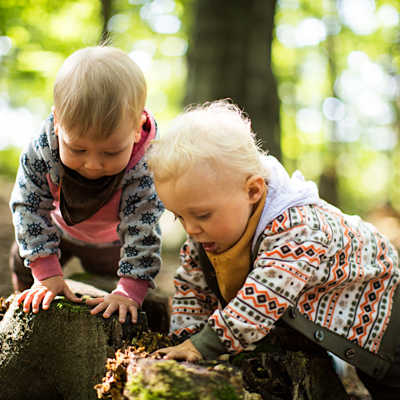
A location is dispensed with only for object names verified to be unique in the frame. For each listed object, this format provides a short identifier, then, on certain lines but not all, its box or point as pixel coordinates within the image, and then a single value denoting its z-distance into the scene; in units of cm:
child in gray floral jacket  235
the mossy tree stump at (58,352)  230
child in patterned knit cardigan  210
